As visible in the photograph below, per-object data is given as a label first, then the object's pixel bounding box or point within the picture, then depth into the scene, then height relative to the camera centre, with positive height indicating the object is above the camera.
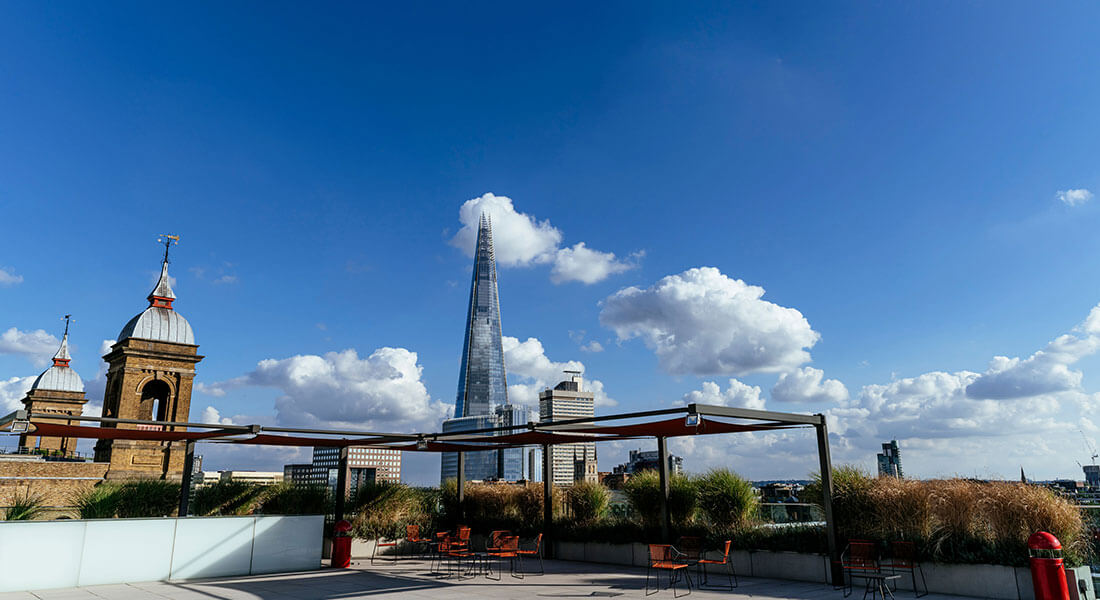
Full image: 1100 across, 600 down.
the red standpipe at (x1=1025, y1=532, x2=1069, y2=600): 6.73 -1.03
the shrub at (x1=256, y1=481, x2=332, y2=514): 13.91 -0.53
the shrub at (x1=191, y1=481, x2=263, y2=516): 13.79 -0.49
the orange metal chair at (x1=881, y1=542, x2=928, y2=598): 8.07 -1.10
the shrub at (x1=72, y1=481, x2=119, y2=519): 12.01 -0.49
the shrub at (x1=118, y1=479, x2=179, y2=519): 12.99 -0.45
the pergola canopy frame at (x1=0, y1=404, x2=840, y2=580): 8.53 +0.64
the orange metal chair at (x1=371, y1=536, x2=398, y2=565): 13.48 -1.43
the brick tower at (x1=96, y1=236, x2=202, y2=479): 22.02 +3.16
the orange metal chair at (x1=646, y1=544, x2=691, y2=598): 8.39 -1.15
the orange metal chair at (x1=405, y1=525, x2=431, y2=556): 12.71 -1.16
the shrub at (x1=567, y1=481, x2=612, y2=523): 13.20 -0.59
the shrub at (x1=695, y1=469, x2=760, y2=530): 10.95 -0.48
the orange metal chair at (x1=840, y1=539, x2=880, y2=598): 8.25 -1.12
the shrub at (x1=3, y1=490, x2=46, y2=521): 11.47 -0.60
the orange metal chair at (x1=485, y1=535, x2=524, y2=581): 10.44 -1.22
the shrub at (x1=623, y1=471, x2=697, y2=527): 11.45 -0.44
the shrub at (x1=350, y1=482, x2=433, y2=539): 13.73 -0.78
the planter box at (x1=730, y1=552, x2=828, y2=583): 9.27 -1.36
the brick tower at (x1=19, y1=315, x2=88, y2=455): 33.78 +4.28
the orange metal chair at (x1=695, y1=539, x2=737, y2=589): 9.50 -1.47
